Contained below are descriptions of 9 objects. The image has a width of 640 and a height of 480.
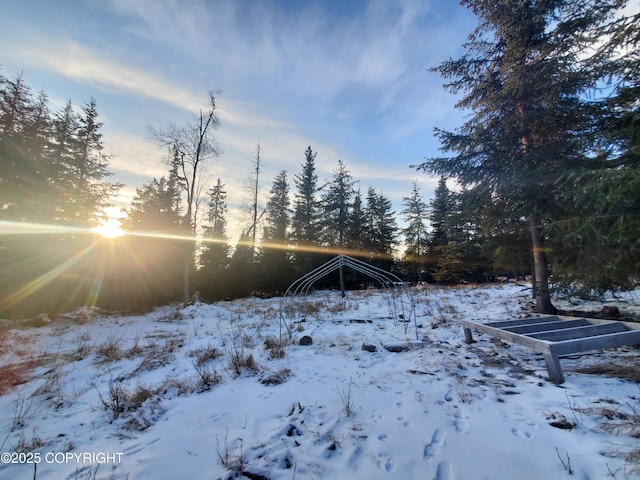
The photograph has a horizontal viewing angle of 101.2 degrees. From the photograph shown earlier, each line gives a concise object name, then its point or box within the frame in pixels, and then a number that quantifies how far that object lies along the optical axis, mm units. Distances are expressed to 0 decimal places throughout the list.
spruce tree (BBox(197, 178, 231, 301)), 25155
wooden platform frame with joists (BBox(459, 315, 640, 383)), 3951
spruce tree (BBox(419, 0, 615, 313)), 6723
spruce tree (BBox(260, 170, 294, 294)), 25469
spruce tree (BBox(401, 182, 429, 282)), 30906
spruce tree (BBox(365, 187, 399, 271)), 29484
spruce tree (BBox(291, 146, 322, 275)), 26047
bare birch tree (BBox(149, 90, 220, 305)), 17594
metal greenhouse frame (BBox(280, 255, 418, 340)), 8945
